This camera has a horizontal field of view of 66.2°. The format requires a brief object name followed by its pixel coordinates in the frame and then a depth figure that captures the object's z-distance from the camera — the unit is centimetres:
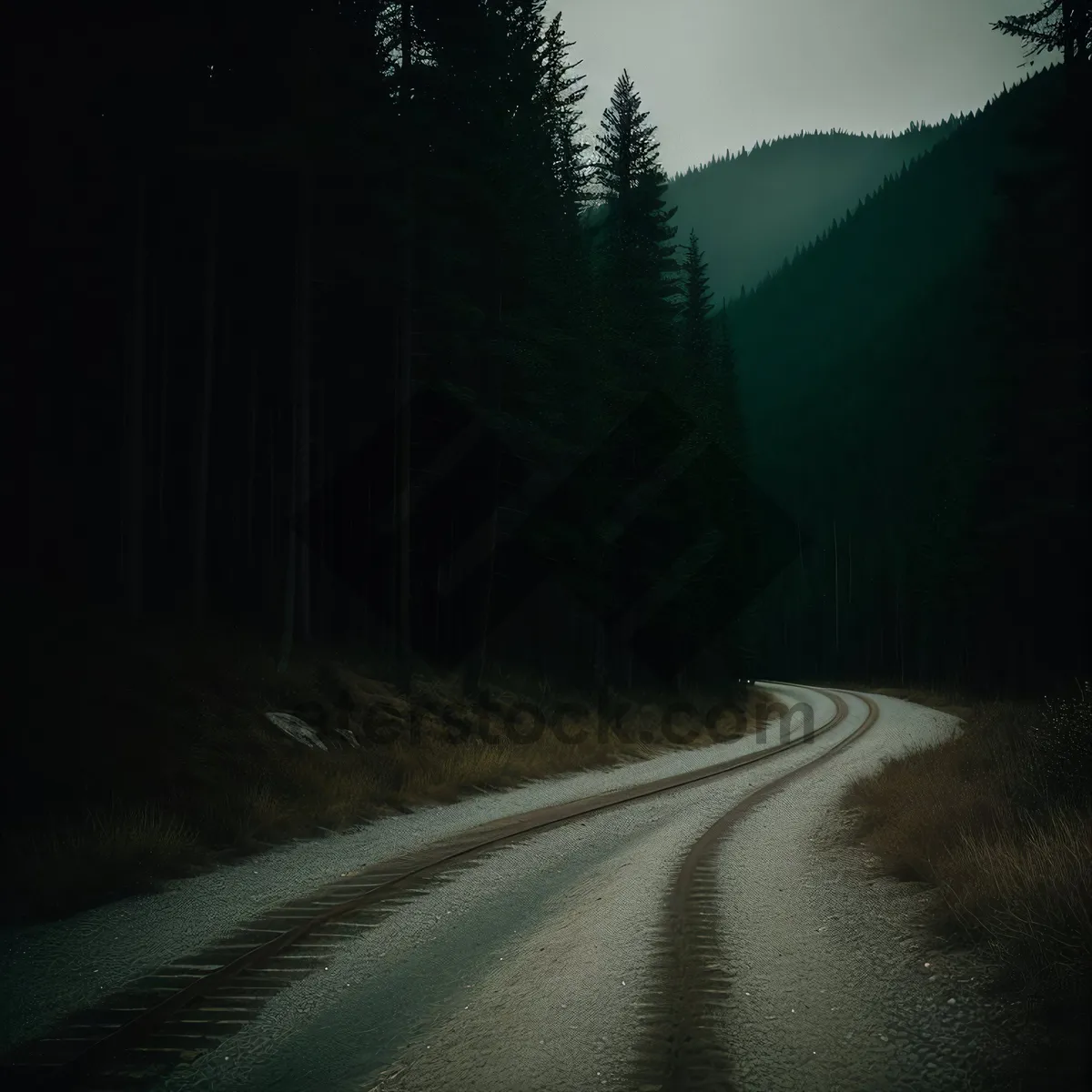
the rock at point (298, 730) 1507
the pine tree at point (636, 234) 3297
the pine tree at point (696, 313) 4669
